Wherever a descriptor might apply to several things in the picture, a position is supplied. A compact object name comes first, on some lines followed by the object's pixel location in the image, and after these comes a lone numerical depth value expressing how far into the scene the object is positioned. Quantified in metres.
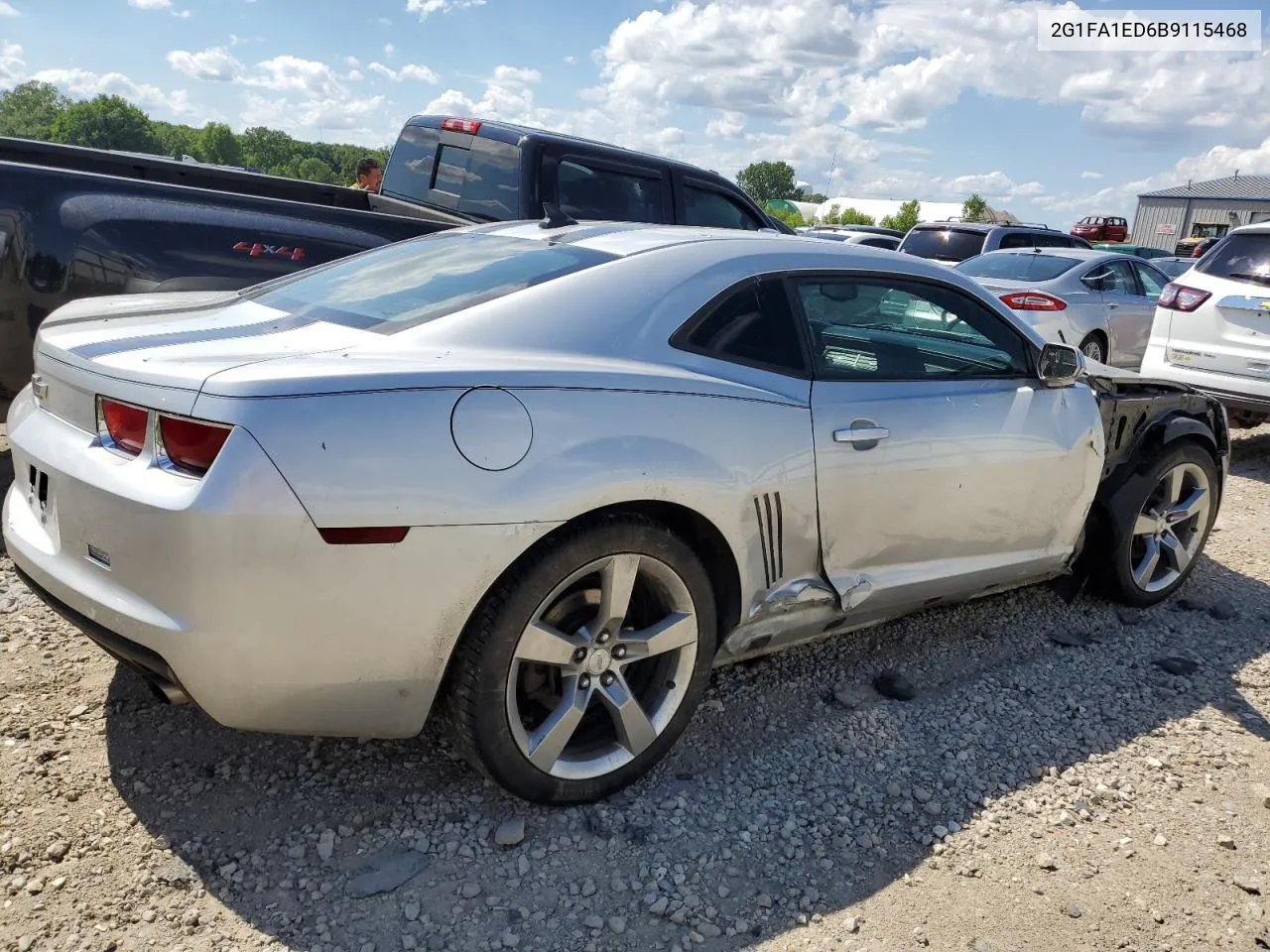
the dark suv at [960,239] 12.75
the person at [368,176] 8.67
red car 33.50
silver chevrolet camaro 2.18
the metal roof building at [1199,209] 58.34
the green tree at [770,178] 138.88
